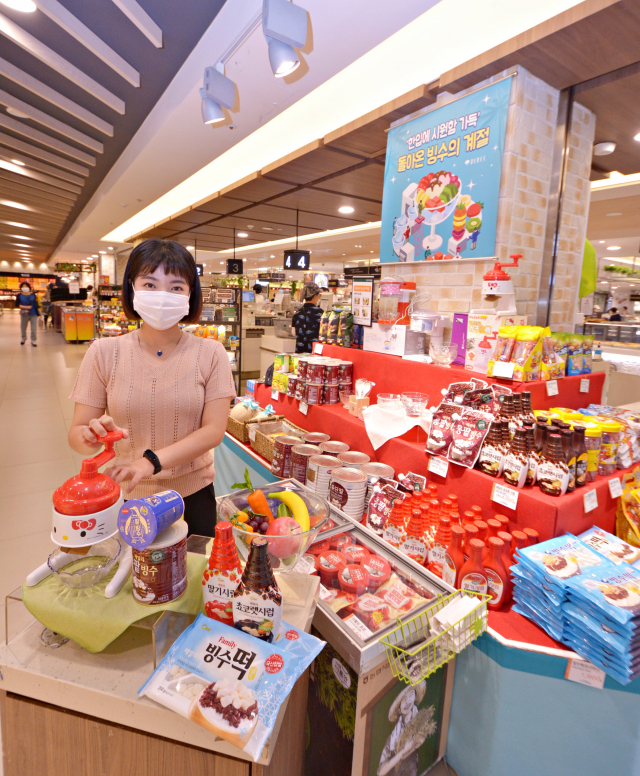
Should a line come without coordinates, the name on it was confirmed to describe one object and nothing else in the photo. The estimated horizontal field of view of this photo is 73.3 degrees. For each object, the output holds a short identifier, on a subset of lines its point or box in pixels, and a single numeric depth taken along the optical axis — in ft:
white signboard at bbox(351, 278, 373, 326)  10.00
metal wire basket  4.10
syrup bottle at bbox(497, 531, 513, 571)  5.36
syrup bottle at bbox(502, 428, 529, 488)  5.80
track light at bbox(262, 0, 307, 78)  7.16
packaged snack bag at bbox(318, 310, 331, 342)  11.51
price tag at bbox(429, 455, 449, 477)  6.68
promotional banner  8.58
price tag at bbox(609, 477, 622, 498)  6.27
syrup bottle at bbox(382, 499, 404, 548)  6.28
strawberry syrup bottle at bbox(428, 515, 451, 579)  5.68
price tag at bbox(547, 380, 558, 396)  7.57
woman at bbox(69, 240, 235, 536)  5.17
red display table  5.64
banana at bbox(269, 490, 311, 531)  4.43
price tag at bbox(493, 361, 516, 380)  7.30
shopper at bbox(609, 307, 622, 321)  33.62
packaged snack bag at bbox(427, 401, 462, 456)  6.83
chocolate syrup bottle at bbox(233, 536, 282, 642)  3.15
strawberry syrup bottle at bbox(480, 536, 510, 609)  5.45
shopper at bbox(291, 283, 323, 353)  18.56
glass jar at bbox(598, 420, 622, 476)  6.57
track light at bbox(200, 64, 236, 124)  9.95
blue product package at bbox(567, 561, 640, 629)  4.50
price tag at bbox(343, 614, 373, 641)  4.16
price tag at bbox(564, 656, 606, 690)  4.75
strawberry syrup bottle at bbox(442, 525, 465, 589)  5.57
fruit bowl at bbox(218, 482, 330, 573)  3.92
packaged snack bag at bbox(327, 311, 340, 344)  11.14
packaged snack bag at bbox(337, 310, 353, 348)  10.80
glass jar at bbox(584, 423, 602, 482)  6.16
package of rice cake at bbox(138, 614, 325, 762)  2.75
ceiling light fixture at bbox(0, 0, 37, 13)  9.66
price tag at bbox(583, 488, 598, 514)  5.86
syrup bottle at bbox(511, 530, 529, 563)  5.45
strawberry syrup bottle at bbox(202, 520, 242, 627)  3.26
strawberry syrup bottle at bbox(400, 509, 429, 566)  5.96
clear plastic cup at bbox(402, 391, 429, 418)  8.12
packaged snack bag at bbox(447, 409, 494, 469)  6.34
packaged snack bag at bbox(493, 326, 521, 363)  7.47
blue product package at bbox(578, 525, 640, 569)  5.45
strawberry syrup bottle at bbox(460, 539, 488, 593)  5.40
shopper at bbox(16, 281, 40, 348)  41.84
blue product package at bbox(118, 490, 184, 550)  2.99
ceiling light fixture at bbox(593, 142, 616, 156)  11.59
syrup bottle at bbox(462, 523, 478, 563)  5.58
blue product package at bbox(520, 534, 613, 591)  4.97
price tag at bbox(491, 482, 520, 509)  5.72
